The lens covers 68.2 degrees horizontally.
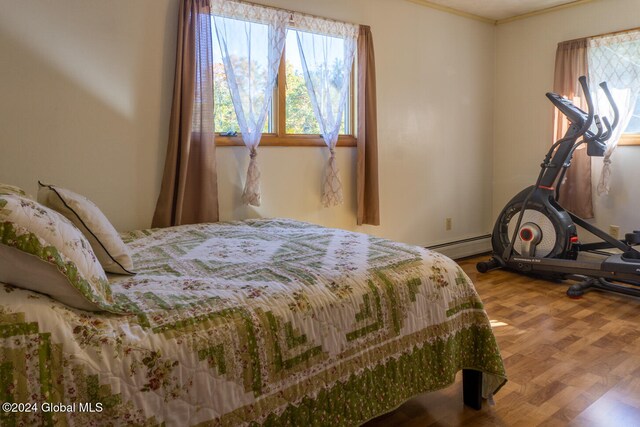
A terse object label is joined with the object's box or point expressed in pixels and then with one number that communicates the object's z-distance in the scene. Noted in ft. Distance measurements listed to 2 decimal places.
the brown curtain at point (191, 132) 9.43
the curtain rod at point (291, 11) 10.24
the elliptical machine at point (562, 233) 11.21
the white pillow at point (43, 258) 3.68
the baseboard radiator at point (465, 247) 14.93
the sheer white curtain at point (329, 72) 11.33
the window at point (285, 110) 10.40
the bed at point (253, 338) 3.61
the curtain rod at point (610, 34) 12.59
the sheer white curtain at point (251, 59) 10.01
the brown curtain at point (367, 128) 12.23
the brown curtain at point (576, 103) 13.50
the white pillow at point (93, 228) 5.42
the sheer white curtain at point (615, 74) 12.57
